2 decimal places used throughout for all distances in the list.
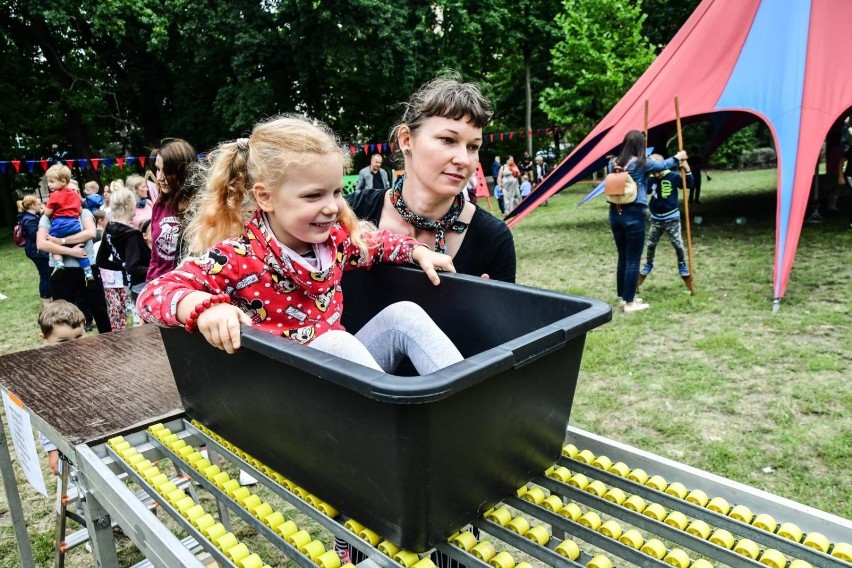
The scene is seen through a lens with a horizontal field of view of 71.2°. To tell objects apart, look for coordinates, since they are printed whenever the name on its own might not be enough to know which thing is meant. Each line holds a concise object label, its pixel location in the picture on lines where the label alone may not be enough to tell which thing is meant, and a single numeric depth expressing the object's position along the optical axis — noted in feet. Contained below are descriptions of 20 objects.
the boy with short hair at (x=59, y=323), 9.78
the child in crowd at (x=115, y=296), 15.88
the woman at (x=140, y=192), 19.38
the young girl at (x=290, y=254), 4.44
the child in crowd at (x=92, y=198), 31.99
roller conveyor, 3.20
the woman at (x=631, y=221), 17.31
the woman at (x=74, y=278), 17.19
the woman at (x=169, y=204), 9.78
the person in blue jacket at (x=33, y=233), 22.48
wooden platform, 5.07
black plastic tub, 2.92
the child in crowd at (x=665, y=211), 18.52
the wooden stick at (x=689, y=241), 18.22
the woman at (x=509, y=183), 46.44
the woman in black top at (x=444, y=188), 5.56
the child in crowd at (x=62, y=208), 17.49
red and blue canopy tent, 19.03
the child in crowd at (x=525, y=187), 53.47
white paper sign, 5.67
